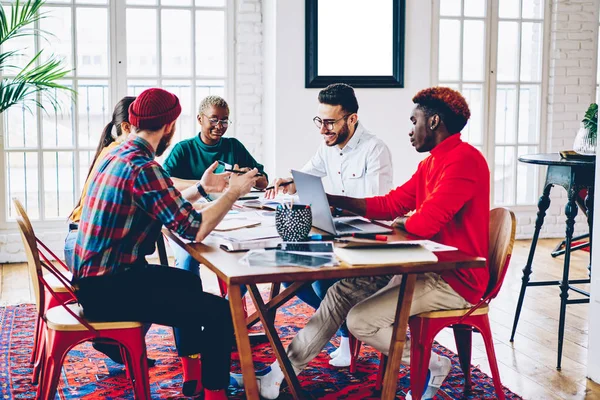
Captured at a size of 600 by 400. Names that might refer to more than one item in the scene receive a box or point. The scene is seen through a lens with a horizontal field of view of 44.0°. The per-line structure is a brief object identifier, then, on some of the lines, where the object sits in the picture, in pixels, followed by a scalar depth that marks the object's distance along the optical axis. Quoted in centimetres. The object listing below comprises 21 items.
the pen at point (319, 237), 265
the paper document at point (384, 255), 227
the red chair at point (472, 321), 267
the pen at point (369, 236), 261
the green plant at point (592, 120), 373
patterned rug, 313
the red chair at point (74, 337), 256
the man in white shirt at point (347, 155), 354
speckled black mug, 260
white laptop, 267
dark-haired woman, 340
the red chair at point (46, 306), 310
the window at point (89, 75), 566
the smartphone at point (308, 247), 242
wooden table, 216
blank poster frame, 555
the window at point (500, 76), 648
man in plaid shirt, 251
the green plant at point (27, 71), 497
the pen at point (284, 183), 352
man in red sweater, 270
